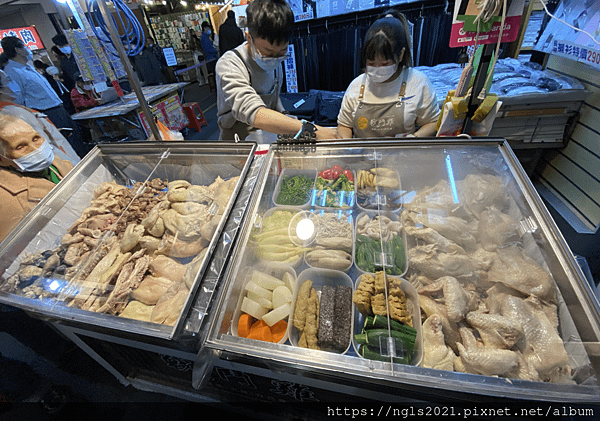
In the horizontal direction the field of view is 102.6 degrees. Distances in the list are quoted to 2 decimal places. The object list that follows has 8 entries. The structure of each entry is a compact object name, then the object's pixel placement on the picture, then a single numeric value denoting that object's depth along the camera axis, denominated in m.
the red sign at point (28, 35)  8.23
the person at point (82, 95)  5.70
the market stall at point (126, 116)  5.28
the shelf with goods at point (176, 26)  7.12
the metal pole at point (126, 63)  1.98
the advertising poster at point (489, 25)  1.33
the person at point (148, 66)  7.48
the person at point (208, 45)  8.52
